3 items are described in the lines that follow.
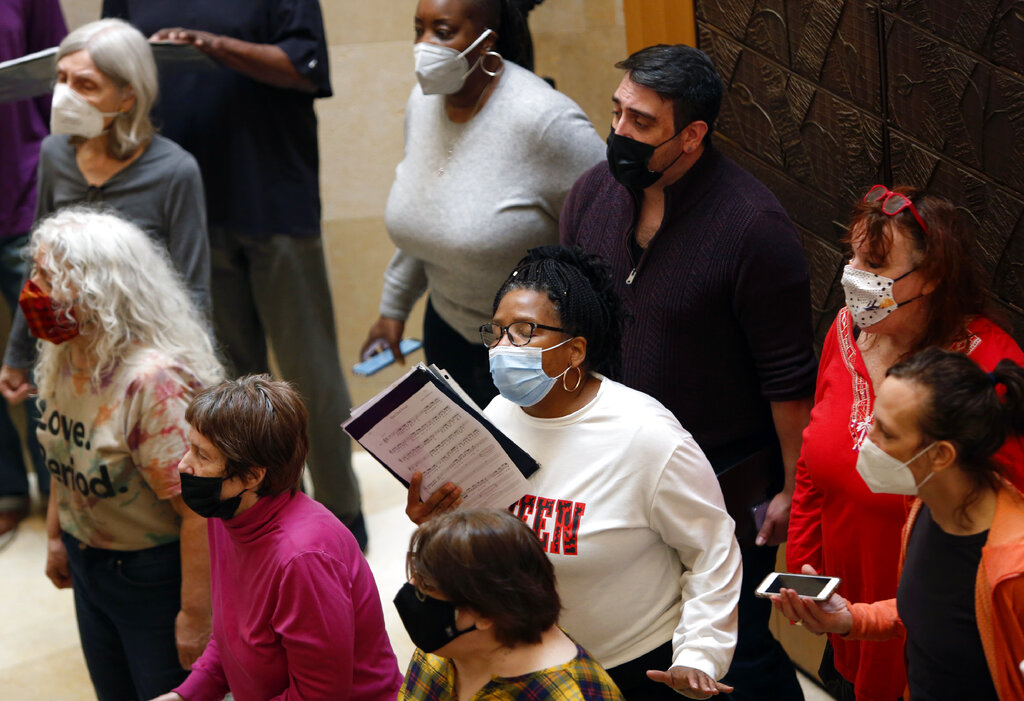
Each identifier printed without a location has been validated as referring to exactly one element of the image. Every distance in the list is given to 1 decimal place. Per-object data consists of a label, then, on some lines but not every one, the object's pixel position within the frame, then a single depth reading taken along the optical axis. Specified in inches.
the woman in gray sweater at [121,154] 292.0
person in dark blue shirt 327.0
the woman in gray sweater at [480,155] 252.8
